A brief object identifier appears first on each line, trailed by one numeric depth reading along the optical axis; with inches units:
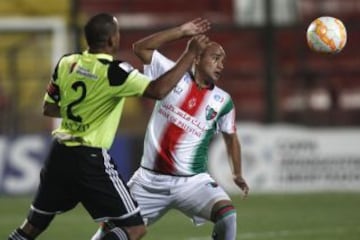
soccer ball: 786.2
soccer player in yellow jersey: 644.7
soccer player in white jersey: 743.7
